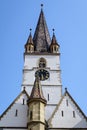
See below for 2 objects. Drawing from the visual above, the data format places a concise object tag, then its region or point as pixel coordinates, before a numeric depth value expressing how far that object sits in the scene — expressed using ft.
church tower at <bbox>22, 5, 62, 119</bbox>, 112.88
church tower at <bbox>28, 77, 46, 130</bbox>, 86.63
